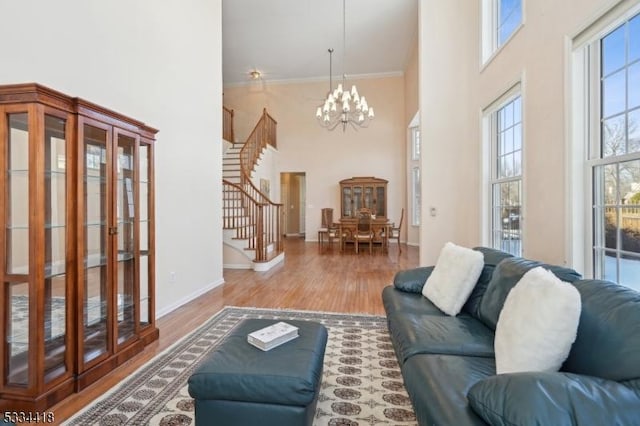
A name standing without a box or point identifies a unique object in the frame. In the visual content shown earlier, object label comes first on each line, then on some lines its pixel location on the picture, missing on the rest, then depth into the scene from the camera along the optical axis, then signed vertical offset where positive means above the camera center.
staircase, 5.87 -0.30
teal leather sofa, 0.94 -0.60
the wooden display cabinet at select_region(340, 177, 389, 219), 9.46 +0.45
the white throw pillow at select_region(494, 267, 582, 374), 1.25 -0.48
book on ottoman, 1.69 -0.69
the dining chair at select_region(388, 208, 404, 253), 8.70 -0.60
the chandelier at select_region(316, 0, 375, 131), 6.05 +2.12
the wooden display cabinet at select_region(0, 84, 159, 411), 1.76 -0.21
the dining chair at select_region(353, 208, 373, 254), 7.57 -0.47
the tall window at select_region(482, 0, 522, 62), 3.26 +2.12
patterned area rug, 1.76 -1.13
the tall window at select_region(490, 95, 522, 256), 3.24 +0.37
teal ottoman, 1.41 -0.80
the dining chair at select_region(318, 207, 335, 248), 9.24 -0.35
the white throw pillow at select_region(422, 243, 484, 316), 2.24 -0.51
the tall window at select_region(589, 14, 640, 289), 1.86 +0.32
